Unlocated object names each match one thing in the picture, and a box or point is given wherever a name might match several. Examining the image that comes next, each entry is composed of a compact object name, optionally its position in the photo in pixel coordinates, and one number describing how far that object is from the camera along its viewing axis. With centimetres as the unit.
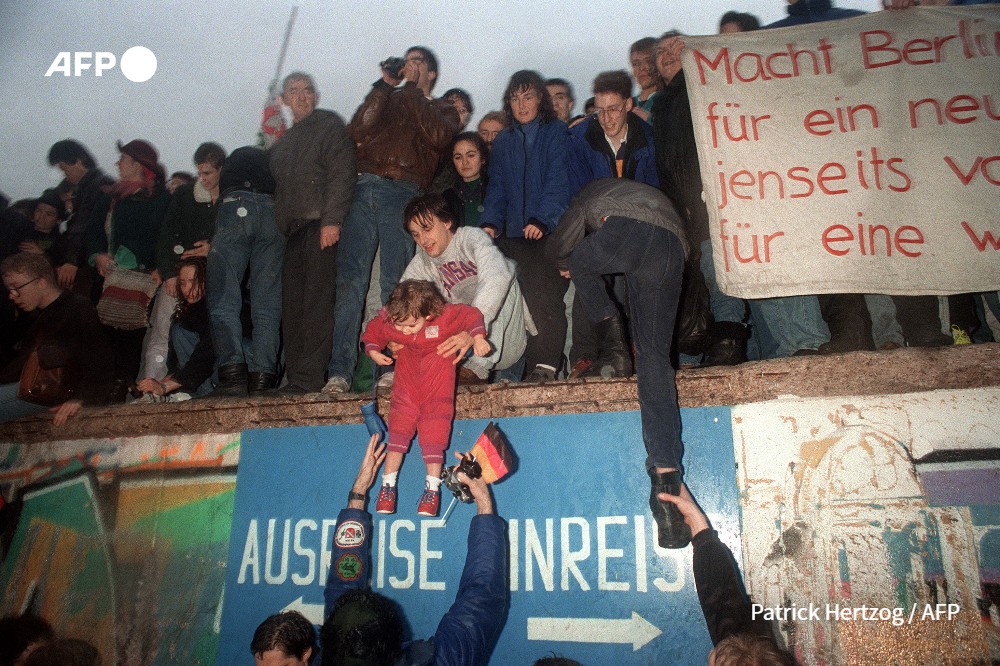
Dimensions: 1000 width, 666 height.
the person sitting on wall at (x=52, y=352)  461
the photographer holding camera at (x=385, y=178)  430
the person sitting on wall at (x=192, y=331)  468
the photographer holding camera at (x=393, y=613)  253
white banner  339
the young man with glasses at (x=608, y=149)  409
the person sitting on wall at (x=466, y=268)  384
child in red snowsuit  346
